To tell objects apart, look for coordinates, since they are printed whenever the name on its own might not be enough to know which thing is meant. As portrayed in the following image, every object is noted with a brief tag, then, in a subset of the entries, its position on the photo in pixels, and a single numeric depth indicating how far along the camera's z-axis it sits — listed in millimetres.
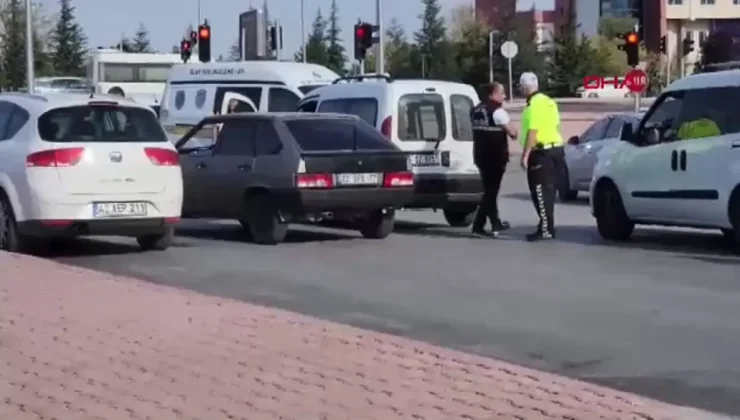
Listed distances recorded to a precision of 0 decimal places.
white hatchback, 14945
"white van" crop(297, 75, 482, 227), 18484
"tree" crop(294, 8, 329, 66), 81438
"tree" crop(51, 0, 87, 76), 89812
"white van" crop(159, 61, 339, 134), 27047
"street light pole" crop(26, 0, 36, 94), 43219
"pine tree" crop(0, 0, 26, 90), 66625
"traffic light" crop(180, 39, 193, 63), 48750
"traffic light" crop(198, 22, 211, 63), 46094
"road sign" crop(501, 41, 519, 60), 46469
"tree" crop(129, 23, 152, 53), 99938
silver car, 25359
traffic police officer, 17031
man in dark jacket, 17609
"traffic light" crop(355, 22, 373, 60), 39469
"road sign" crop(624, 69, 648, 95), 36159
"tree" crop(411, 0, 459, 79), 70688
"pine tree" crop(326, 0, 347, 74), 81838
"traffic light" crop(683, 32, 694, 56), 46875
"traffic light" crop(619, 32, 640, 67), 37156
